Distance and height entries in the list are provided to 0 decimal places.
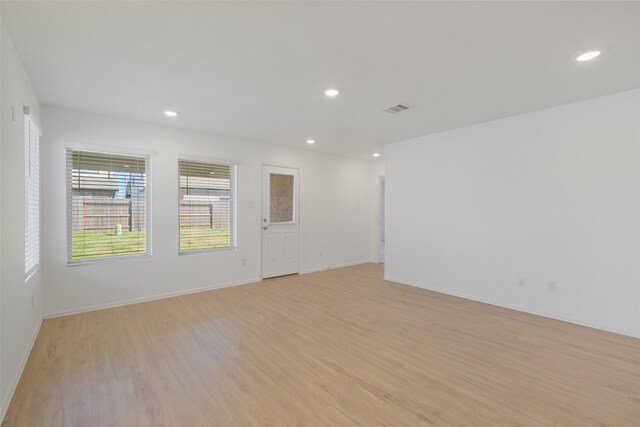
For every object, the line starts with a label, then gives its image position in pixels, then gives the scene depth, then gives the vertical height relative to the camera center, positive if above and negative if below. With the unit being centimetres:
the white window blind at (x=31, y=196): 268 +17
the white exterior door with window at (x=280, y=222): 544 -18
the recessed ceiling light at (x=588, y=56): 228 +125
